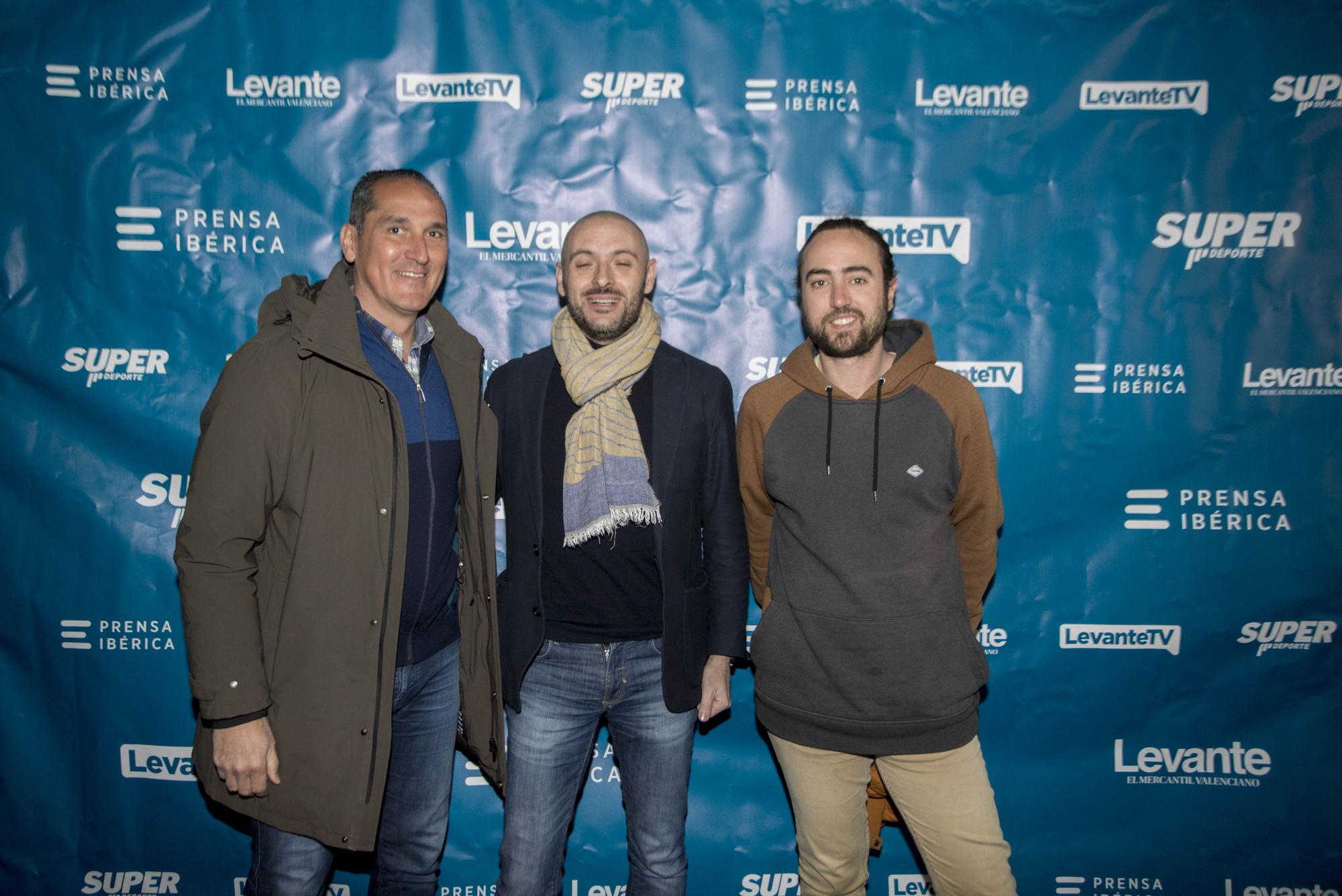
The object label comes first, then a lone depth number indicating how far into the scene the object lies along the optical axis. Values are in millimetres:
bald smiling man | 1733
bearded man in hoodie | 1653
